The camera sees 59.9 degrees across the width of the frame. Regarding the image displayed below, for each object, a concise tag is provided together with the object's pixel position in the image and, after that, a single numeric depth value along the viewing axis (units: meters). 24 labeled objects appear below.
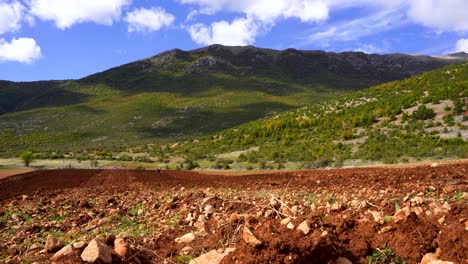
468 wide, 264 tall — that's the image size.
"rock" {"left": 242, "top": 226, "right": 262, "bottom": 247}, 3.62
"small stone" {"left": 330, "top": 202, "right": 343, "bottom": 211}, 5.77
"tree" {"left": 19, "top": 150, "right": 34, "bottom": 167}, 35.59
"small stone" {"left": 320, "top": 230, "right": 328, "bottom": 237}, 3.86
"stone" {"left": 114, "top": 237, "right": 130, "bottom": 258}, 4.21
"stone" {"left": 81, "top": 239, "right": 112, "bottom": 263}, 3.84
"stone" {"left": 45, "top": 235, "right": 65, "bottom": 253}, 4.85
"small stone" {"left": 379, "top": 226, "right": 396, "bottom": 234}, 4.12
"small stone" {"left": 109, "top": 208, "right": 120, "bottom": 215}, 8.69
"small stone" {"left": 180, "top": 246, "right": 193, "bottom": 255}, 4.59
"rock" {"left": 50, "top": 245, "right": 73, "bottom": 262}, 4.16
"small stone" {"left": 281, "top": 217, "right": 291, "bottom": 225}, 4.42
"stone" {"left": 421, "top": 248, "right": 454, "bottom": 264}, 3.55
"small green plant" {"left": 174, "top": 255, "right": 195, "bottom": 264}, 4.37
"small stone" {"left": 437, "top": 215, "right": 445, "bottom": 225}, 4.31
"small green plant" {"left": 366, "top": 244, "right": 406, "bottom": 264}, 3.76
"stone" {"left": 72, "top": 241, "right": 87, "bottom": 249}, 4.21
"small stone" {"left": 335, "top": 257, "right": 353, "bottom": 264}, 3.62
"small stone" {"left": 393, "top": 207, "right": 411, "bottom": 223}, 4.25
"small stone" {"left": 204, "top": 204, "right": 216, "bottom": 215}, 6.84
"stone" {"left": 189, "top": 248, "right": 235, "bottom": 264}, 3.83
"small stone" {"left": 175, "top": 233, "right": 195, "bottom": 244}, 5.15
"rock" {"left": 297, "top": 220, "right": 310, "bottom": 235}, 4.00
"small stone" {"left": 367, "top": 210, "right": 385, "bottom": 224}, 4.46
